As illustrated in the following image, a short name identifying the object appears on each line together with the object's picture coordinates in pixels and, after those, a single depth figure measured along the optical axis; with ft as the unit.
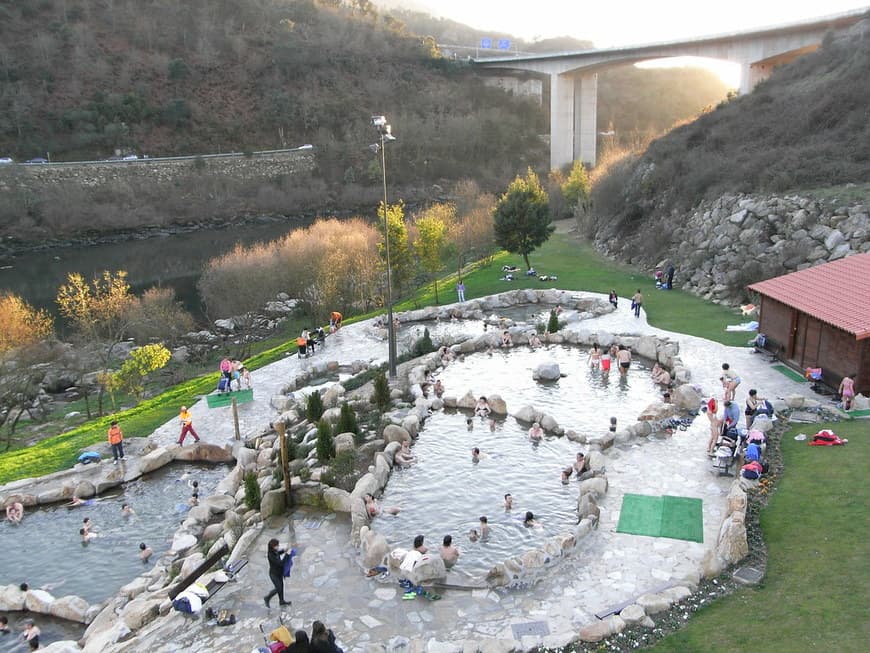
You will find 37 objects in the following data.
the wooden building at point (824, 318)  60.54
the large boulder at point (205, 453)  65.51
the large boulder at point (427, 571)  40.45
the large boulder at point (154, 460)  63.67
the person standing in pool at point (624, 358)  78.33
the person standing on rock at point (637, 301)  100.17
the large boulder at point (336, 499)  50.50
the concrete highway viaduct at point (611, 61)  173.88
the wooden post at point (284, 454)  49.47
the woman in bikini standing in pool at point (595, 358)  80.53
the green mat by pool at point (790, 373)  68.51
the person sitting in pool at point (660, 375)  73.46
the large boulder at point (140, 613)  40.42
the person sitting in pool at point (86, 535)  53.21
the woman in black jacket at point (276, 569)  37.99
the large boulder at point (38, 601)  44.52
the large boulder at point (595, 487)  49.62
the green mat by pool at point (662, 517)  44.42
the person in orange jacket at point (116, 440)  63.57
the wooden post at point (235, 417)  67.62
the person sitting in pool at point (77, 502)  58.44
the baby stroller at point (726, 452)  51.39
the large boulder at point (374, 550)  42.78
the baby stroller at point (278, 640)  34.12
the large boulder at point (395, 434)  61.77
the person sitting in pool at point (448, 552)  42.83
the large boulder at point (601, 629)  33.86
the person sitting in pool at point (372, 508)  49.85
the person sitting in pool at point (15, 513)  56.34
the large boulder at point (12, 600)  45.03
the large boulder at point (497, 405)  68.64
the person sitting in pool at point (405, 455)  58.75
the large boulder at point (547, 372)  77.71
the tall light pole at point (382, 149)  69.87
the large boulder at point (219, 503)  54.95
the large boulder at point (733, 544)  38.73
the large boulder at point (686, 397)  64.59
